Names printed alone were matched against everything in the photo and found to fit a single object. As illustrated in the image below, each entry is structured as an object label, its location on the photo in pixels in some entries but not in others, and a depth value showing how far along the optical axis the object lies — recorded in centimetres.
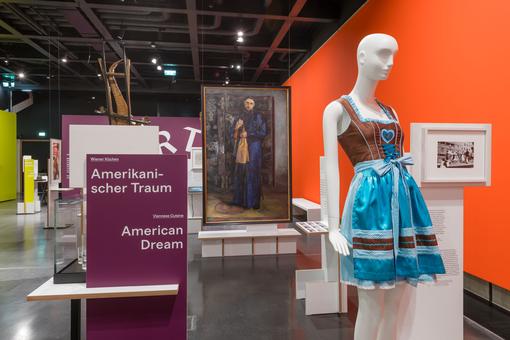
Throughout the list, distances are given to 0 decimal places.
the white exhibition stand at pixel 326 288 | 287
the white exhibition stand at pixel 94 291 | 133
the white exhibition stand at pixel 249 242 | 473
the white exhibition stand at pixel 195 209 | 638
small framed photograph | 192
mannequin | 149
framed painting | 449
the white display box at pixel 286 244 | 489
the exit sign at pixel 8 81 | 1125
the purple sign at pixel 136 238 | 144
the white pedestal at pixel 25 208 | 853
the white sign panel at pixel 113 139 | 176
